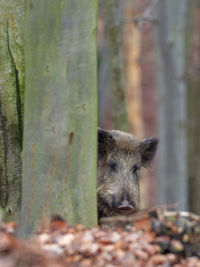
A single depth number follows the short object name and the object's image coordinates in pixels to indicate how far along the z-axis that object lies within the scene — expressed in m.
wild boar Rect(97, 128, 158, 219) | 12.80
